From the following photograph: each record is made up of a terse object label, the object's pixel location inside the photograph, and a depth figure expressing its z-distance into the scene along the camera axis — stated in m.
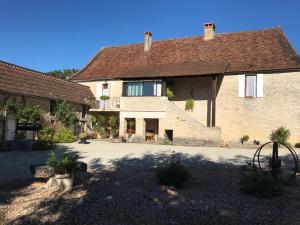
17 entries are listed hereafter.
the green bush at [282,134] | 15.22
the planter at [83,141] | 15.55
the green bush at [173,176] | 5.40
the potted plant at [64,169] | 5.26
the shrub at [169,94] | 17.42
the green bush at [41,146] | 12.01
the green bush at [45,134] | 14.61
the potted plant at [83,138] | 15.47
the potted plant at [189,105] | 17.87
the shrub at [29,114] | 13.99
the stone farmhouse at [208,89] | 15.81
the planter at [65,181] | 5.25
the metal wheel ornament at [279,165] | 6.12
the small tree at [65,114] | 16.84
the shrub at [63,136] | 15.43
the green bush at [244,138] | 16.29
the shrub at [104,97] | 19.64
